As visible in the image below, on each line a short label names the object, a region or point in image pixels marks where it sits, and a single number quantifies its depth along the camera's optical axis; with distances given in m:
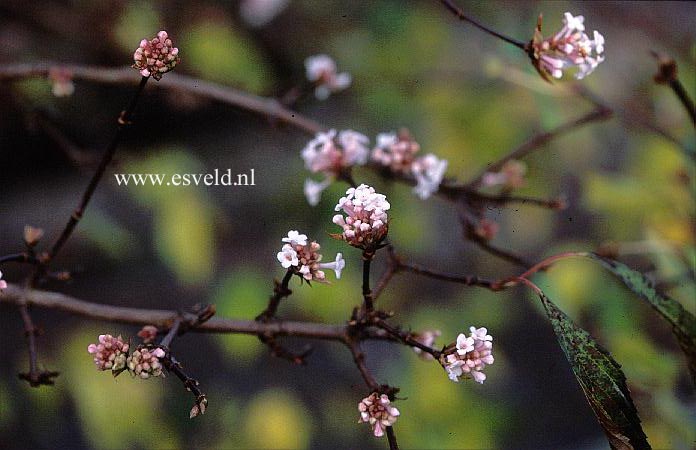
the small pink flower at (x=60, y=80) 1.09
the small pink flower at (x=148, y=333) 0.96
